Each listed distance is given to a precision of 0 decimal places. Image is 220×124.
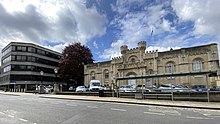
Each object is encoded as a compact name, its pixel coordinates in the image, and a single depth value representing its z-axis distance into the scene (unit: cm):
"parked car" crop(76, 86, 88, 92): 2371
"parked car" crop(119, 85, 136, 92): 1753
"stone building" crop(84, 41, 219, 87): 2364
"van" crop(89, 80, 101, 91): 2355
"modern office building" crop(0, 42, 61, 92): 3902
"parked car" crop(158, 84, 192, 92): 1343
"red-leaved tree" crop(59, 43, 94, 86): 3549
